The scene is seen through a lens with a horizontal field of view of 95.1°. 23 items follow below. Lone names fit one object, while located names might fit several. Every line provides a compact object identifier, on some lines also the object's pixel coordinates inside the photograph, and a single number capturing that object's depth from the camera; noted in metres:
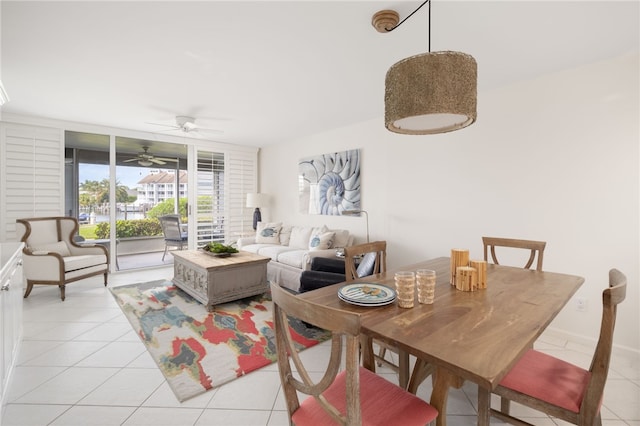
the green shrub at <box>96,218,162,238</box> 5.84
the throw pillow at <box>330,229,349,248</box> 4.26
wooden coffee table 3.28
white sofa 3.87
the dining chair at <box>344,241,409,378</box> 1.58
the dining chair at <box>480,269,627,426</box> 1.06
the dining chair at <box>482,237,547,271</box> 2.09
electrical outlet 2.58
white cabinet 1.73
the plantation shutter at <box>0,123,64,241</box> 4.00
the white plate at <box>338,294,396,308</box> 1.29
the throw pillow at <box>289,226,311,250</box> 4.68
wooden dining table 0.88
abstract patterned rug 2.11
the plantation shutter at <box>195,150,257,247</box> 5.75
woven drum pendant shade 1.26
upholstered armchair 3.57
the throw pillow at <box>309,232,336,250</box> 4.07
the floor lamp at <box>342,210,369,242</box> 4.18
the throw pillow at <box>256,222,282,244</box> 5.16
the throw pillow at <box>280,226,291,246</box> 5.07
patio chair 5.70
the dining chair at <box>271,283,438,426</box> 0.86
